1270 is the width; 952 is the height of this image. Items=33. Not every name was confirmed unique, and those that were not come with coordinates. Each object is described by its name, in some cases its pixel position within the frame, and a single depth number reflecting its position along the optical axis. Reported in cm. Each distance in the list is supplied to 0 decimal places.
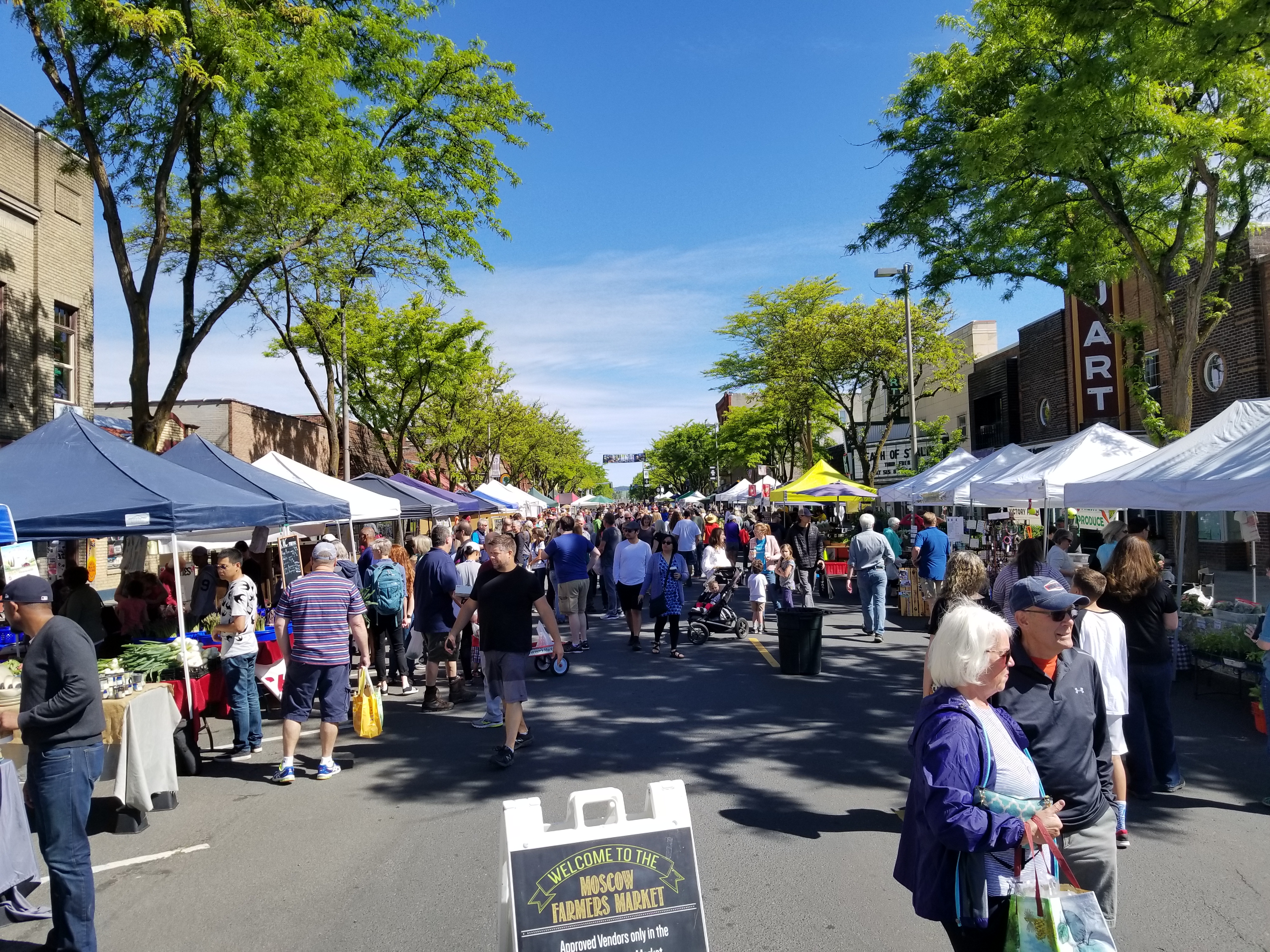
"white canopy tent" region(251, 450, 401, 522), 1393
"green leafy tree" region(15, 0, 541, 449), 1092
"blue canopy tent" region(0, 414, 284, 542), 723
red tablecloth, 704
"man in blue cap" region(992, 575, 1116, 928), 305
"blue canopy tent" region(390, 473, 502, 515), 2045
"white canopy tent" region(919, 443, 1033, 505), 1569
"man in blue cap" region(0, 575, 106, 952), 390
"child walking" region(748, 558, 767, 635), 1339
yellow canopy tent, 2133
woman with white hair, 255
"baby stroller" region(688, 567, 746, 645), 1327
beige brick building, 1529
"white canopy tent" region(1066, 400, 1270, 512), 816
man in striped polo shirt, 650
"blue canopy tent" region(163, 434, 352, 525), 1059
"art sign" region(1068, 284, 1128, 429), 2422
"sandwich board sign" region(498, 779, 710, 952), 291
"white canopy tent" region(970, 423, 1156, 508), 1234
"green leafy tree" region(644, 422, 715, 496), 9431
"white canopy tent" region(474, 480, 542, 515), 2639
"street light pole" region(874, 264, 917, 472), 2328
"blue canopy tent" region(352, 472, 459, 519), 1781
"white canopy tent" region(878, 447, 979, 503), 1808
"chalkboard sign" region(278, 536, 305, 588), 1087
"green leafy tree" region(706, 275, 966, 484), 3008
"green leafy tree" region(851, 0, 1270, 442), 852
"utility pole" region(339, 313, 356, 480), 2197
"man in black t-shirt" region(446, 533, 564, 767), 669
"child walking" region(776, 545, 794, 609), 1265
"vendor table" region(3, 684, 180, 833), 569
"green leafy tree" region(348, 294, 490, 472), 2731
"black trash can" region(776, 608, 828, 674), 980
